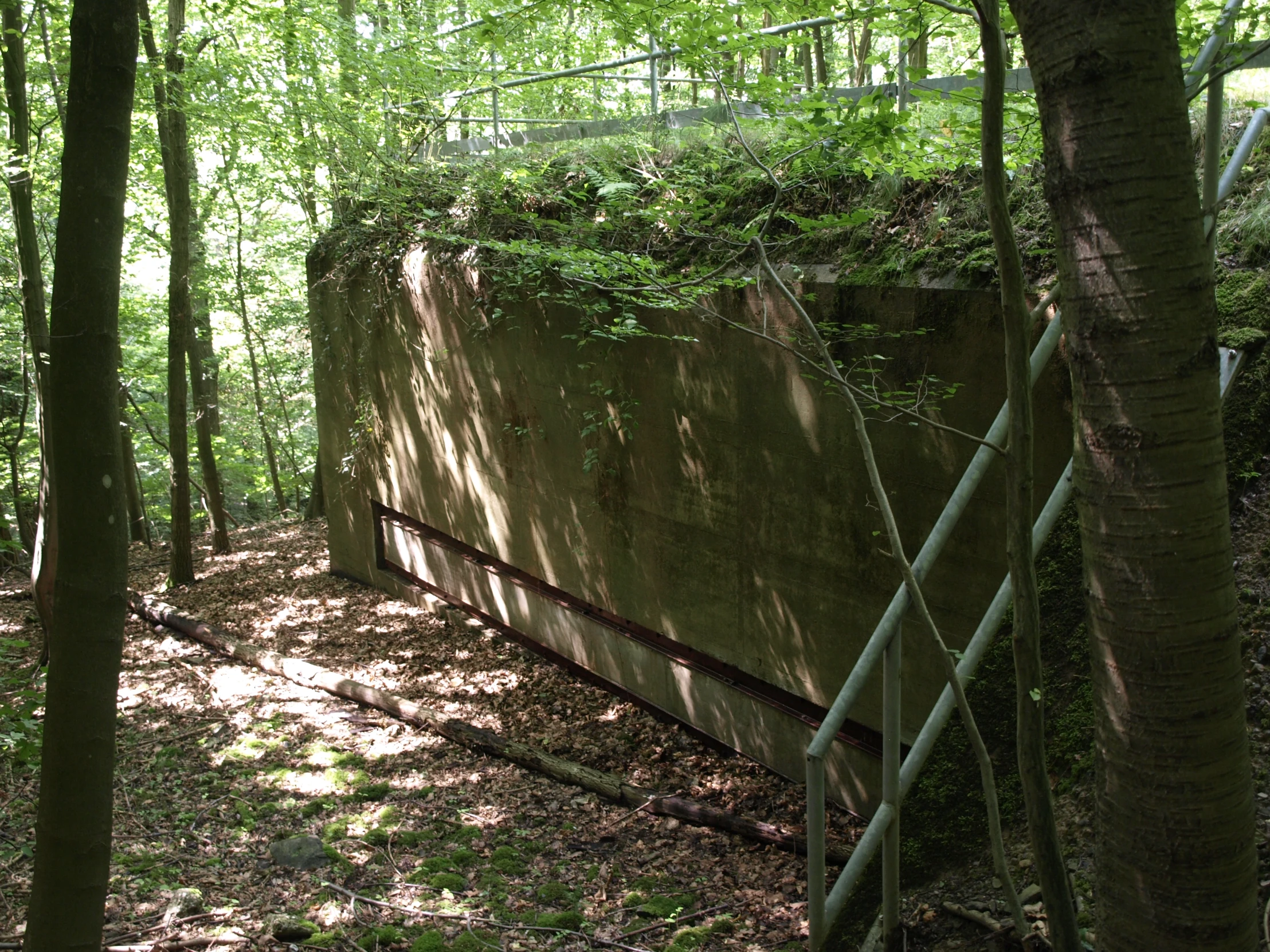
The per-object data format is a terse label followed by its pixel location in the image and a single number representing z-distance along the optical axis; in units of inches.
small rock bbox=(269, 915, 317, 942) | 153.4
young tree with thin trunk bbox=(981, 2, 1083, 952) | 78.2
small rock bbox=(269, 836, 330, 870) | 193.9
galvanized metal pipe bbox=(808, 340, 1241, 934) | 103.9
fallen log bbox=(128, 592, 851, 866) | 214.1
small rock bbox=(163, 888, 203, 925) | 157.4
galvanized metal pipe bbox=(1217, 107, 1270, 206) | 108.0
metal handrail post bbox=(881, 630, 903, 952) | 104.9
